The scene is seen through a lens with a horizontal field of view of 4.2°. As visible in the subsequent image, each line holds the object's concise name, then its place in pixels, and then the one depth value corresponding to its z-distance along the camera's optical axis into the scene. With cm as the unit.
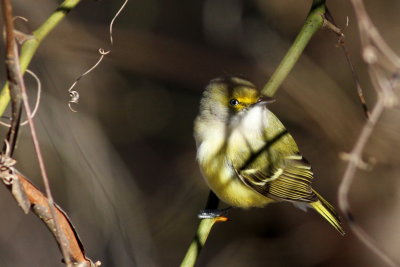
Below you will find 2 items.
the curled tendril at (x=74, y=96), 289
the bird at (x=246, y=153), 300
